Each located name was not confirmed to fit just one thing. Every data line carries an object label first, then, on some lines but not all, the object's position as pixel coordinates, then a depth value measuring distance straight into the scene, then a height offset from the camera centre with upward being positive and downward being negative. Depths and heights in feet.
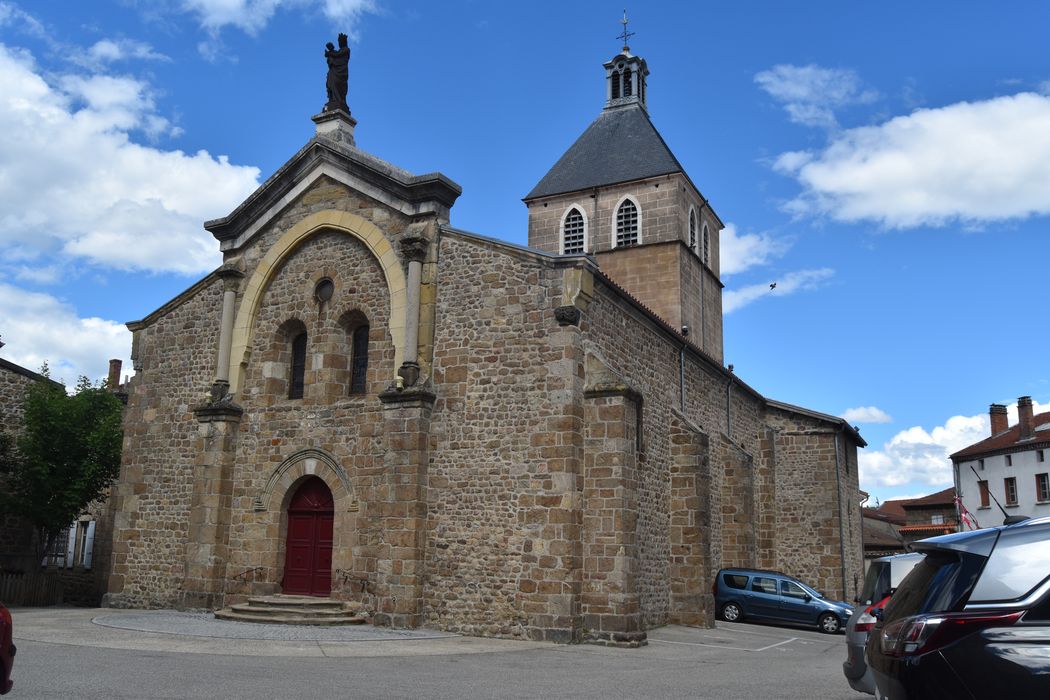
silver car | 27.07 -2.41
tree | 66.03 +4.43
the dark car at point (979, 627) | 12.12 -1.30
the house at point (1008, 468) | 143.64 +11.35
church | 47.70 +5.61
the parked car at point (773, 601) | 63.72 -5.04
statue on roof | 63.41 +32.54
